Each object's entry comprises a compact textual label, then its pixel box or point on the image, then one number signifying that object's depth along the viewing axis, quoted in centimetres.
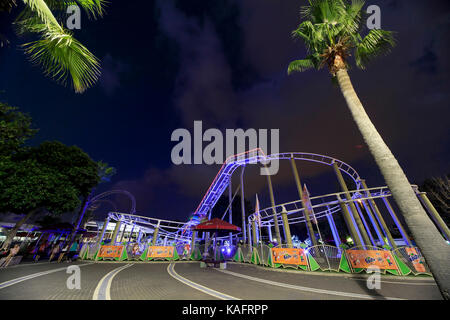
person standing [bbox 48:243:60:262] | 1220
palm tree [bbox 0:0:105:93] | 344
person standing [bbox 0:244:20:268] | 963
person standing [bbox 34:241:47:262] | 1316
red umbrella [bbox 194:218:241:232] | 1098
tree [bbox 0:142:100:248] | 1155
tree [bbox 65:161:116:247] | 1621
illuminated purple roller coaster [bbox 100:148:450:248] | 1271
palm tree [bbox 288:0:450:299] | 369
